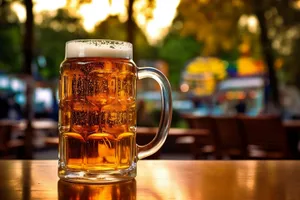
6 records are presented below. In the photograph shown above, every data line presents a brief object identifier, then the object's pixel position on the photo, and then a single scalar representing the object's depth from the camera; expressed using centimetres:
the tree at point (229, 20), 754
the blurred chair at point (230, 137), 429
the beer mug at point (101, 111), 87
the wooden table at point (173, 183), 67
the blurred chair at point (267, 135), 383
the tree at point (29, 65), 429
